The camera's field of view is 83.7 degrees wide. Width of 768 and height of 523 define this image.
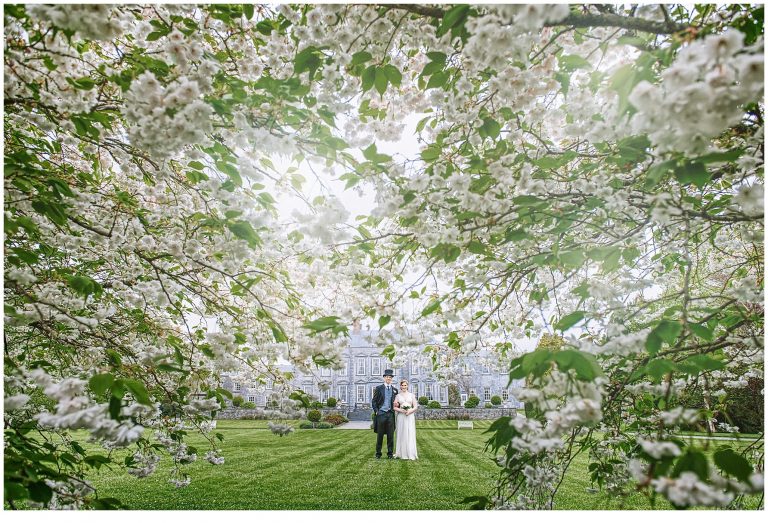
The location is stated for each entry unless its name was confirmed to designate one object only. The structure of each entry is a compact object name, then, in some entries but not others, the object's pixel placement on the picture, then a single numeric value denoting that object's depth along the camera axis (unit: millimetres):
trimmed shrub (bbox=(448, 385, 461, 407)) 29281
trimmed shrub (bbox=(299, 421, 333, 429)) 13844
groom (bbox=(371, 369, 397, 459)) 6152
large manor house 35406
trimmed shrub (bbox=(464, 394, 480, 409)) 20859
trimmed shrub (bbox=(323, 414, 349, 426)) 16359
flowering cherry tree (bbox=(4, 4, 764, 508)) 1151
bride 6000
